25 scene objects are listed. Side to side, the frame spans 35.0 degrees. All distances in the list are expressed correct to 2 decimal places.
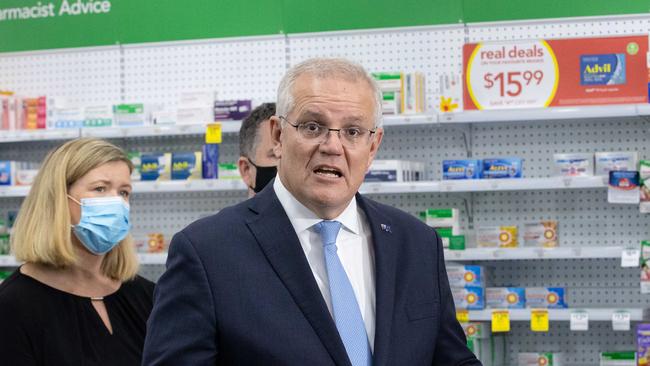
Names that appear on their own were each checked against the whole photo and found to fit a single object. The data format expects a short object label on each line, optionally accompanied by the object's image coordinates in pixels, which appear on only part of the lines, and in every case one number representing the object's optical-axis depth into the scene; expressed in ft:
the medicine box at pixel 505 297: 20.02
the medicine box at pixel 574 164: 19.56
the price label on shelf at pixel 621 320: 18.96
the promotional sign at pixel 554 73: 19.36
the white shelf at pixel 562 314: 19.13
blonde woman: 10.80
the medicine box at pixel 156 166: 22.20
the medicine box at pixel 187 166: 21.94
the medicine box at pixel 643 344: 19.13
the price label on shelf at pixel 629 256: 18.97
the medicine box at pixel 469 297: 19.97
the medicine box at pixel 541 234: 20.18
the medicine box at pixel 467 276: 20.03
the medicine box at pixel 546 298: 20.01
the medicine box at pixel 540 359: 20.39
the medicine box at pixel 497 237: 20.20
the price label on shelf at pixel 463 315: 19.76
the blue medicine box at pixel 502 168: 19.81
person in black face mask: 11.95
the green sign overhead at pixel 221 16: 21.80
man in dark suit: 6.43
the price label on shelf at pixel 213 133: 20.97
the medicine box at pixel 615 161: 19.44
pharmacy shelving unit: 21.04
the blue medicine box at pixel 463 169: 20.01
